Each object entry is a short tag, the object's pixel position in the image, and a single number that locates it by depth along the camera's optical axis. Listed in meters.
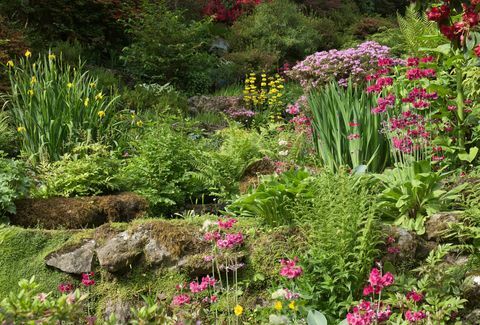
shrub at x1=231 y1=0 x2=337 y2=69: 11.58
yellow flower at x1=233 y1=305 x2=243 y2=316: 2.70
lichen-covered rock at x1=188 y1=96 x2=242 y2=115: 8.66
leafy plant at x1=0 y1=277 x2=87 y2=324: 2.02
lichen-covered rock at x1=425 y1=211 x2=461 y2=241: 3.63
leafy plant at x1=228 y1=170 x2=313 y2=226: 3.75
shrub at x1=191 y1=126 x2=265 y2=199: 4.80
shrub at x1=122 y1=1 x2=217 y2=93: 9.73
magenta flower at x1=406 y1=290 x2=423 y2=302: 2.92
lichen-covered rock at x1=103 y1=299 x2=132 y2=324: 3.57
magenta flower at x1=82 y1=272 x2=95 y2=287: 3.04
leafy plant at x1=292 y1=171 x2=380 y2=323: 3.23
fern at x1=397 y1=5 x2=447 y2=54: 6.91
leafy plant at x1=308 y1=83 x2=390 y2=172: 4.75
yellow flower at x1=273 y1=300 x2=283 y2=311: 2.68
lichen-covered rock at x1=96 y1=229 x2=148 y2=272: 3.60
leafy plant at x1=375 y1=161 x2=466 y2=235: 3.73
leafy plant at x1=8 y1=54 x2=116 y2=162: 5.29
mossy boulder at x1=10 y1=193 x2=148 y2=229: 4.31
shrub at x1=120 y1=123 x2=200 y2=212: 4.70
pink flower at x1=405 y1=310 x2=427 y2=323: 2.86
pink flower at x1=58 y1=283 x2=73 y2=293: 2.96
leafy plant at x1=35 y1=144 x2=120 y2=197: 4.68
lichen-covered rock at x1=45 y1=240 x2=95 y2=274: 3.67
